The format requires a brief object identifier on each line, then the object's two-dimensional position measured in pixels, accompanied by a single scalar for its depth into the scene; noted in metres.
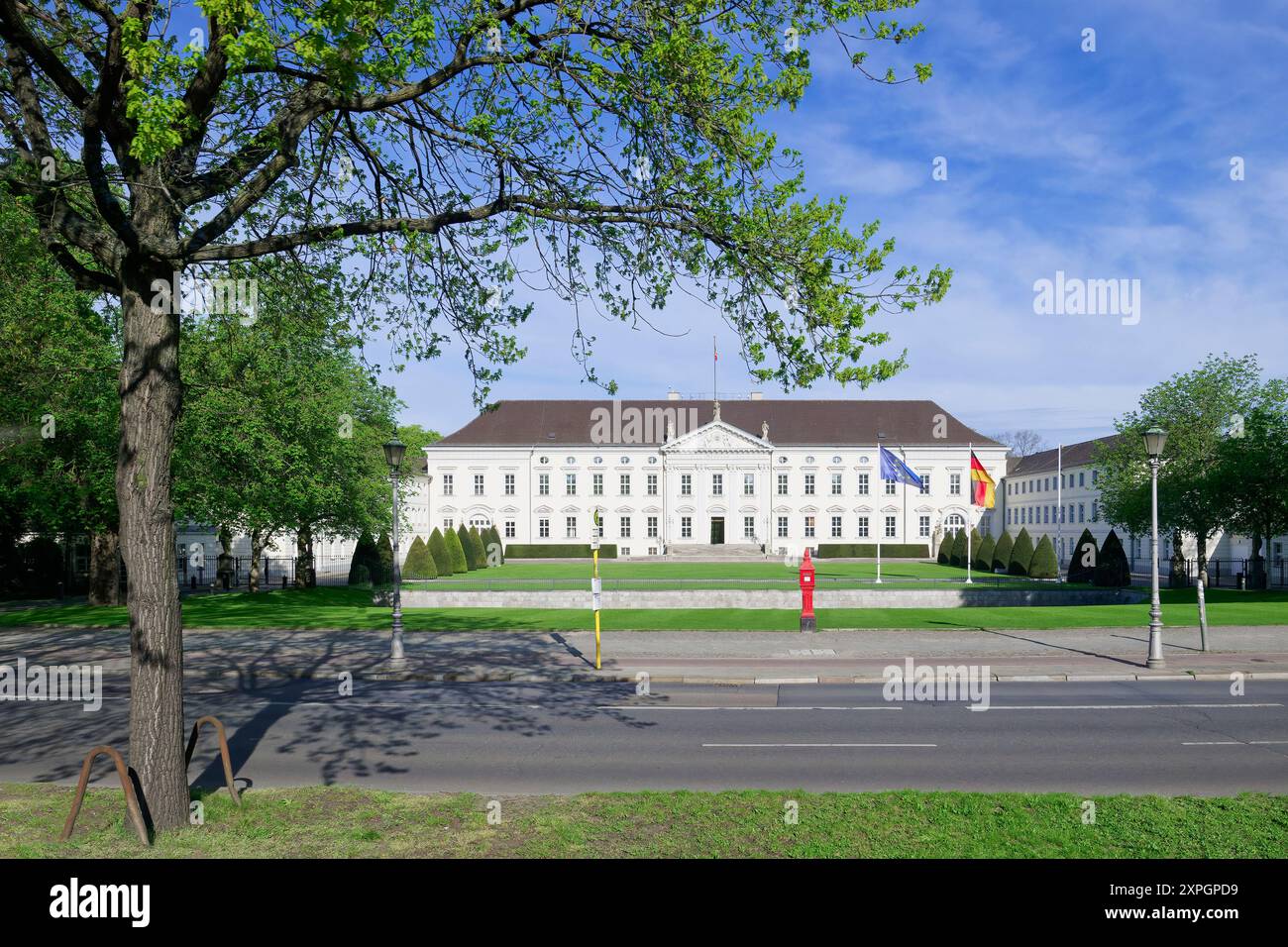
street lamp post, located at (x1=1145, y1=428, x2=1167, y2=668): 17.30
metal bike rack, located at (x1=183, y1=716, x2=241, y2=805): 7.74
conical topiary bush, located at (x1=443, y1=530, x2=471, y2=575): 53.09
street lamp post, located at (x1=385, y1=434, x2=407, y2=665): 18.19
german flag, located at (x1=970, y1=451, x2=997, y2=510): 42.41
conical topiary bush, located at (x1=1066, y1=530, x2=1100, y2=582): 44.59
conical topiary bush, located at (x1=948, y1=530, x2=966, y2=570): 63.72
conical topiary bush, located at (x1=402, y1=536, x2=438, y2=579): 46.16
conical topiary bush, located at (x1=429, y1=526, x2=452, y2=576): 49.66
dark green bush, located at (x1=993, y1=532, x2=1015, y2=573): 56.31
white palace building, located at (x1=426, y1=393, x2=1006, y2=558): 79.94
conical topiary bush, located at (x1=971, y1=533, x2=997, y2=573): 58.47
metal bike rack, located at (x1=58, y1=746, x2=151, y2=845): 6.71
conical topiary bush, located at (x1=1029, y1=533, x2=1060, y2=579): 49.47
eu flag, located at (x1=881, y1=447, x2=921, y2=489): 44.06
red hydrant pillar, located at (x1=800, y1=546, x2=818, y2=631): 22.44
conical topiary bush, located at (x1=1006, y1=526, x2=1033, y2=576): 52.19
